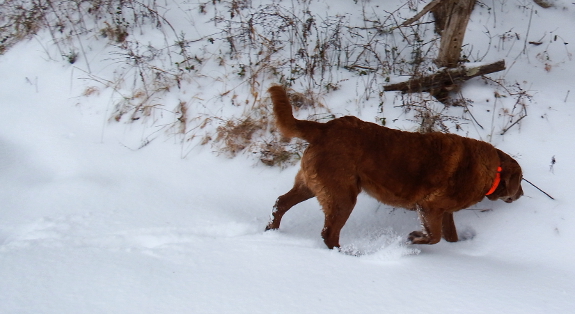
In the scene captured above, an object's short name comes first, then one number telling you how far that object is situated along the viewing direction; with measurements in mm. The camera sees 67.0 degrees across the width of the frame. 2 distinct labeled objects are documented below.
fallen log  4707
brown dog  3342
